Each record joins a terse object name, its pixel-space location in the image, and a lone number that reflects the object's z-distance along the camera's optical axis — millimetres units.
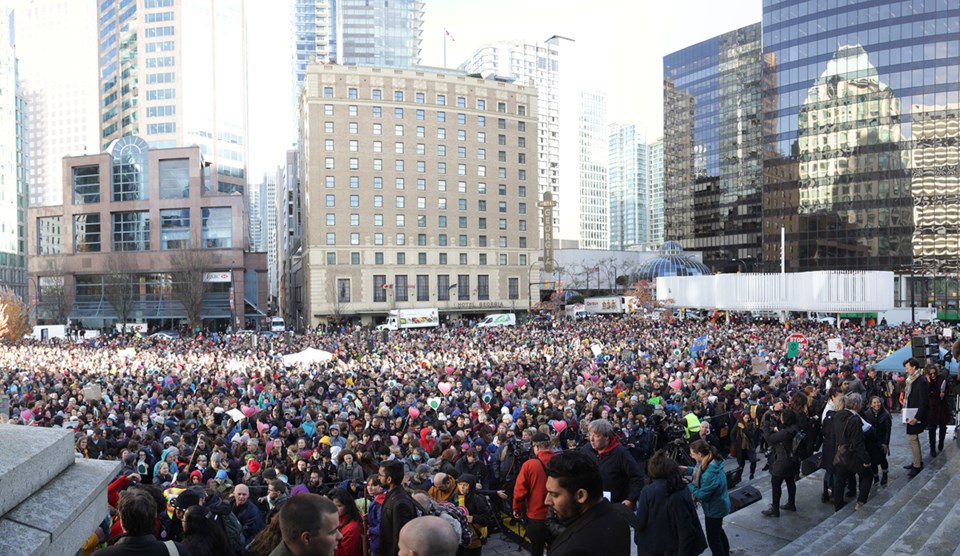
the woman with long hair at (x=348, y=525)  5809
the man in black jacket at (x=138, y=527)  3685
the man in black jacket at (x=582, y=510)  3348
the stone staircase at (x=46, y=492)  3484
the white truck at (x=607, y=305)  73062
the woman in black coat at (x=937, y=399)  10914
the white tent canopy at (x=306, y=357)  26328
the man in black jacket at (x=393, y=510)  5430
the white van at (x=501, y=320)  55750
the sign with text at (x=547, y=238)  81500
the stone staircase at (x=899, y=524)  6742
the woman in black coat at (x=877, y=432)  9570
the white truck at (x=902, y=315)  55341
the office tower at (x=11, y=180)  101312
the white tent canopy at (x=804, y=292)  40219
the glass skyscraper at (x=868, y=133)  77875
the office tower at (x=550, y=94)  173250
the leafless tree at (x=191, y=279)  58844
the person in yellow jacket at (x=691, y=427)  12358
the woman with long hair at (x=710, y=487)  6879
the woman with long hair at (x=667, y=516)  5812
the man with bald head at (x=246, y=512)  7305
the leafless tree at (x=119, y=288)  59628
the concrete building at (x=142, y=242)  63312
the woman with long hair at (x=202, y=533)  5281
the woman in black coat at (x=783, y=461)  8922
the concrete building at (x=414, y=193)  68500
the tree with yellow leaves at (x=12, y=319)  41288
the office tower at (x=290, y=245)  93375
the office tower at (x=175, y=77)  92562
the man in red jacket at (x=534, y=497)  6520
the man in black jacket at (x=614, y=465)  6492
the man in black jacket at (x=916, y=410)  9938
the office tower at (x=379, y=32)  135250
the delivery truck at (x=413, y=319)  56594
